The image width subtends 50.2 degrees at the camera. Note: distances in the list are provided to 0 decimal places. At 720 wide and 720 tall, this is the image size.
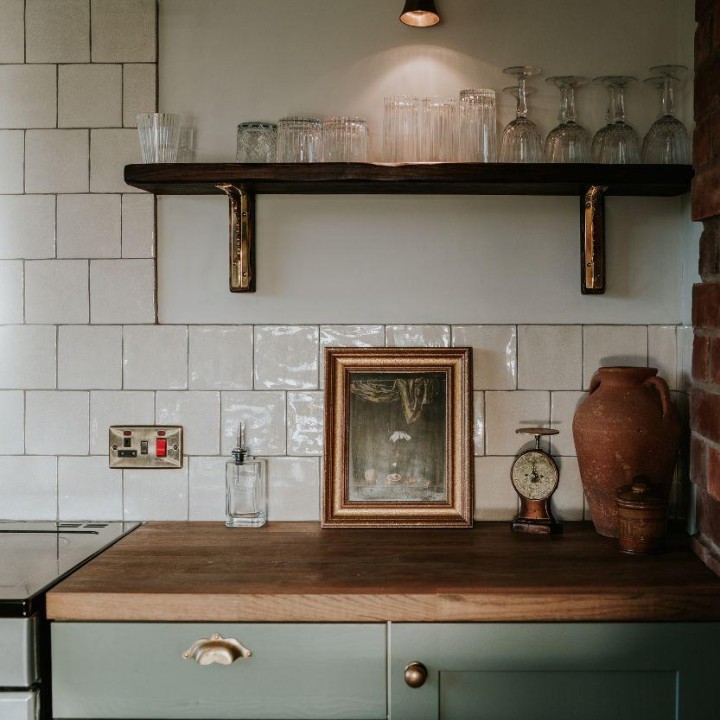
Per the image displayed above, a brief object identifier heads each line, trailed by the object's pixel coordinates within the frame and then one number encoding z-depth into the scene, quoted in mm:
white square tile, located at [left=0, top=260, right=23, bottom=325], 2053
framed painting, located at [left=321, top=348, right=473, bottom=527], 1976
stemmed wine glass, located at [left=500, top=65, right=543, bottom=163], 1893
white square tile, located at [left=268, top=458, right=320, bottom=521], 2041
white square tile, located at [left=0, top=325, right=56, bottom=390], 2057
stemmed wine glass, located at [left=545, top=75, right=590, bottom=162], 1900
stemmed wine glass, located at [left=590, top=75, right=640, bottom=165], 1888
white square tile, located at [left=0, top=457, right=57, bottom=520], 2059
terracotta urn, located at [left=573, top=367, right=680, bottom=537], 1791
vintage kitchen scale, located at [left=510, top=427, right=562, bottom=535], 1907
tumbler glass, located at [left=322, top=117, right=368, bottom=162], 1895
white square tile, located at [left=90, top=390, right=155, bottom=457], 2055
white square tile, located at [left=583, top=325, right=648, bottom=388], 2016
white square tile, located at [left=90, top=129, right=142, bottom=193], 2037
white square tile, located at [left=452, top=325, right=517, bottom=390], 2021
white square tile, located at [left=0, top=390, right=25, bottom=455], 2064
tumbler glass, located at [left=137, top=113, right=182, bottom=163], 1889
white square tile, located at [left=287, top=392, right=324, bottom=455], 2043
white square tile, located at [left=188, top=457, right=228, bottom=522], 2049
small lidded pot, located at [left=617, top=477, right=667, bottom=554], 1691
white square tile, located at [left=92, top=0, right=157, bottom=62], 2027
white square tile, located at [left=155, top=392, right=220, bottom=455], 2049
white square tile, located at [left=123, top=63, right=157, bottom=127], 2029
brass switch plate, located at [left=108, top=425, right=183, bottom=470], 2041
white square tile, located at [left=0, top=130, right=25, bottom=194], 2047
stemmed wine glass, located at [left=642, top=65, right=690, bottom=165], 1873
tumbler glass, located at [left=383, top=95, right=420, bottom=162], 1913
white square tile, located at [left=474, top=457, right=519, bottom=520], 2023
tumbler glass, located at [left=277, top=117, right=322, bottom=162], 1883
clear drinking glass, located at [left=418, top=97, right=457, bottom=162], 1908
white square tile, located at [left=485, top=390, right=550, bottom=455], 2023
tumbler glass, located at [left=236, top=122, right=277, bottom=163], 1903
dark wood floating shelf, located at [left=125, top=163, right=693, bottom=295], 1785
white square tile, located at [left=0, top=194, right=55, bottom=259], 2047
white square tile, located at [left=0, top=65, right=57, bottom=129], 2045
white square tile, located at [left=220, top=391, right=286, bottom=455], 2045
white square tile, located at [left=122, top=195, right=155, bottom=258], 2039
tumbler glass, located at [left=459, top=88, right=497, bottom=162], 1898
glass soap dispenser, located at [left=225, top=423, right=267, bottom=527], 1990
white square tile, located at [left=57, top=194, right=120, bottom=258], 2043
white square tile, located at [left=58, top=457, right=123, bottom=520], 2053
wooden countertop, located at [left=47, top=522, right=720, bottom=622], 1466
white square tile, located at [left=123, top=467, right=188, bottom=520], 2049
